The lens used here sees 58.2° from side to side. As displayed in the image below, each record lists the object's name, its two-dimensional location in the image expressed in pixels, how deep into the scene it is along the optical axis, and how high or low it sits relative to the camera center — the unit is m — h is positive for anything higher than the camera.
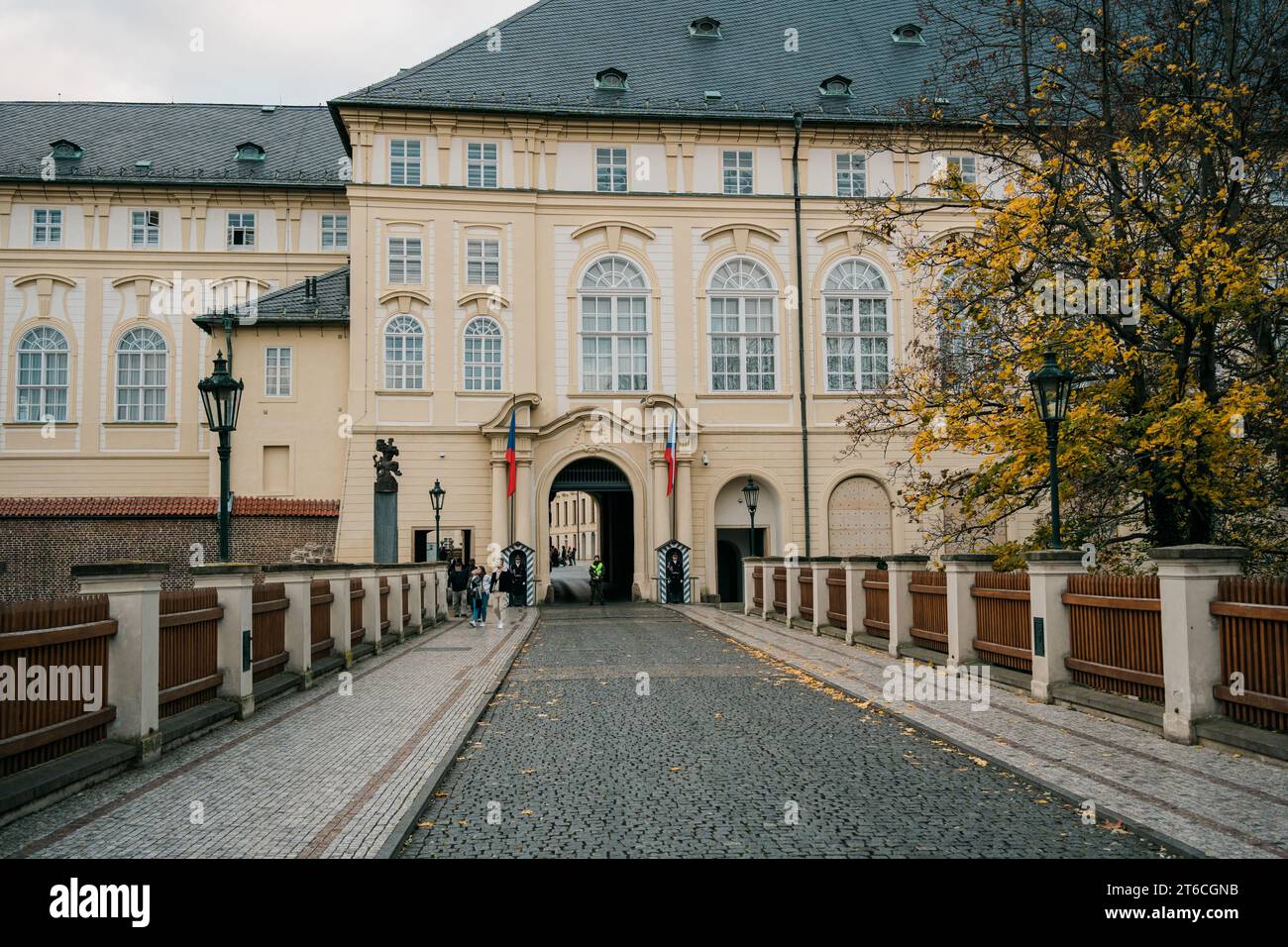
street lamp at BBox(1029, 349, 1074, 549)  13.97 +1.52
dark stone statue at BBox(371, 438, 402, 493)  29.61 +1.67
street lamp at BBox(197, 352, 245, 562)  13.85 +1.63
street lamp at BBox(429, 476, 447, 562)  35.97 +1.07
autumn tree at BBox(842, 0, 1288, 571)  16.03 +3.64
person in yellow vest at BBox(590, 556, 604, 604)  37.69 -1.71
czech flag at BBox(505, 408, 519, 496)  37.97 +2.20
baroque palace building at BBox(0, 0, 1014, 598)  39.12 +7.90
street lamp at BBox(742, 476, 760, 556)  35.59 +0.93
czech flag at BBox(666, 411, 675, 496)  38.62 +2.44
